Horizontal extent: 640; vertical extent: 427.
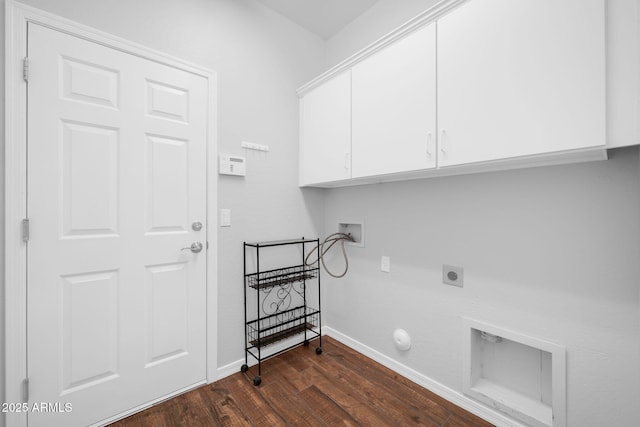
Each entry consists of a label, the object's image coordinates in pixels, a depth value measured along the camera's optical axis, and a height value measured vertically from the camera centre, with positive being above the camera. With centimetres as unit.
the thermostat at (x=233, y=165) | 179 +35
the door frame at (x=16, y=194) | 117 +10
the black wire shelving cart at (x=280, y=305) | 192 -73
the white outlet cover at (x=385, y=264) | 193 -37
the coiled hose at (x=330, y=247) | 223 -29
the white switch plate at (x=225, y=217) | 181 -2
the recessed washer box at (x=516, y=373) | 122 -84
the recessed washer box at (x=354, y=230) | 212 -13
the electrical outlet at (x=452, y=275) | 154 -37
